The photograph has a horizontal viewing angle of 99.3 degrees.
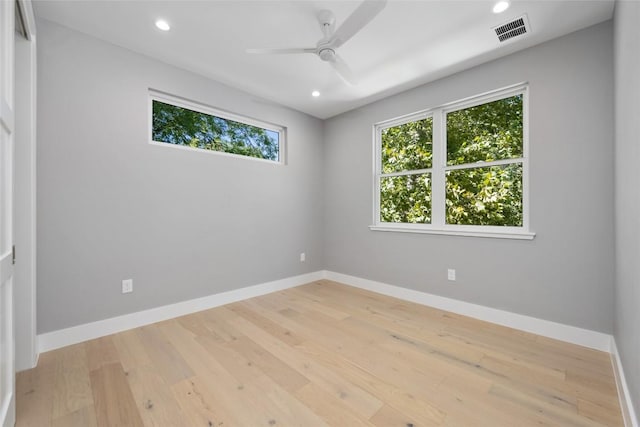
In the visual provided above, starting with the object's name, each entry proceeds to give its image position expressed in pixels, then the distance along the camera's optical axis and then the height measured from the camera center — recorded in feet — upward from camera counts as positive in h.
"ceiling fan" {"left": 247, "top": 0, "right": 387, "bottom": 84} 5.41 +4.07
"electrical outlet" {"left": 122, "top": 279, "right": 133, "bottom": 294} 8.22 -2.24
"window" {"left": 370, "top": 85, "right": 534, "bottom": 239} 8.66 +1.61
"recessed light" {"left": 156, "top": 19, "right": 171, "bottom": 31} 7.13 +5.01
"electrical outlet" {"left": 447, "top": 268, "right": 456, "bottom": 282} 9.71 -2.22
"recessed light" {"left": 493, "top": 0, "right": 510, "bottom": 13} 6.47 +5.01
